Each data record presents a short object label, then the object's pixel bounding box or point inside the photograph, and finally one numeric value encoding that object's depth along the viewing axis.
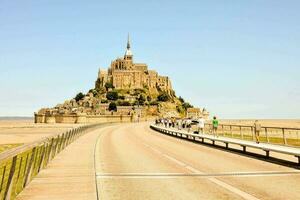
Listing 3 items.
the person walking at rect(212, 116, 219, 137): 28.20
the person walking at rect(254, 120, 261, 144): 21.47
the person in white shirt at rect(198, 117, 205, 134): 31.92
